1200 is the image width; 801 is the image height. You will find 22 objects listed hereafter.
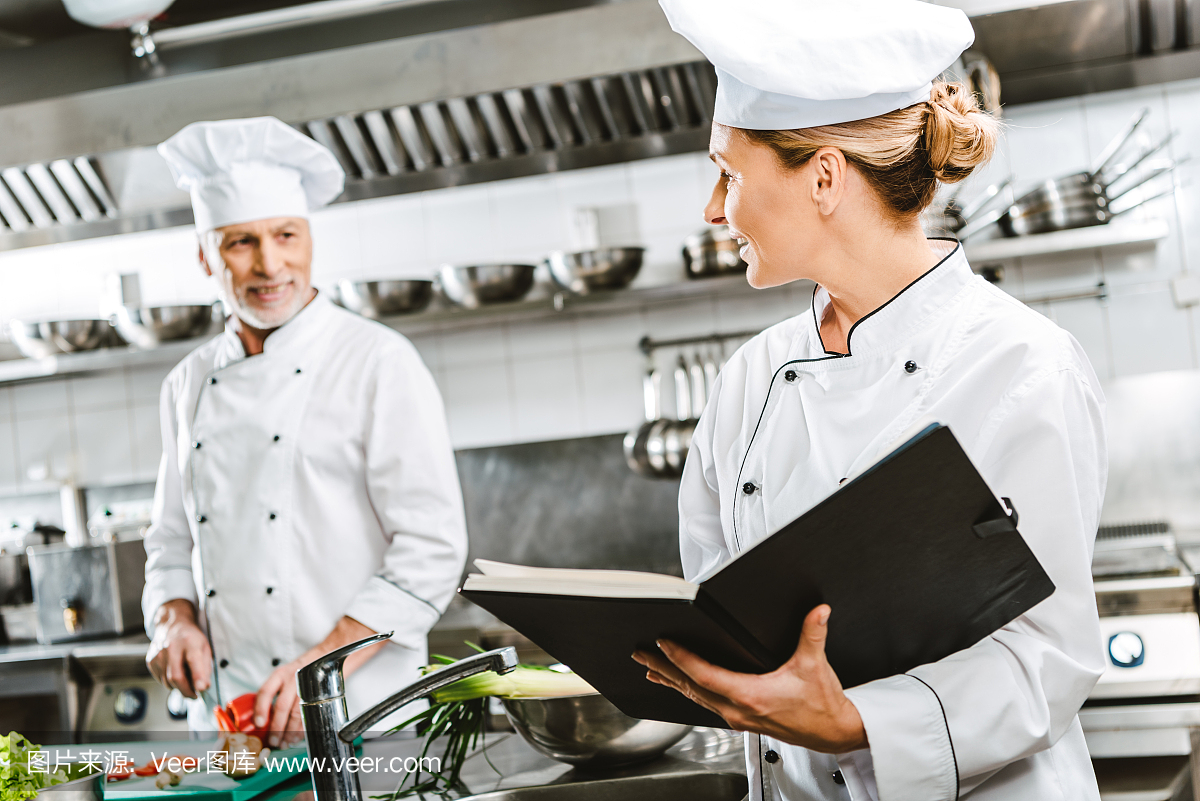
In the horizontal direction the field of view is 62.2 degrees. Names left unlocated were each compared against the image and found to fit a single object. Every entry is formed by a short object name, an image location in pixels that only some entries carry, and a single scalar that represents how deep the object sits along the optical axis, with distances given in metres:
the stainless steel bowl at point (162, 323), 3.32
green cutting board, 1.21
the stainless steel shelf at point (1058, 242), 2.69
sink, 1.21
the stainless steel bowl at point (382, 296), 3.14
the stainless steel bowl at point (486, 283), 3.07
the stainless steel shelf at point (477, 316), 3.02
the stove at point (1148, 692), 2.23
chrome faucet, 1.02
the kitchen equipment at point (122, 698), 2.95
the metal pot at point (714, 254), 2.93
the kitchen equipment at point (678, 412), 2.97
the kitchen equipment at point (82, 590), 3.12
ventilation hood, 2.44
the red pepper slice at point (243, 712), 1.48
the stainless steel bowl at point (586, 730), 1.21
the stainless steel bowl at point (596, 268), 2.98
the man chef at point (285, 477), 1.81
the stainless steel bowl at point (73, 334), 3.45
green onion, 1.22
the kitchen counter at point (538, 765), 1.24
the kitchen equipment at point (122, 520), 3.49
